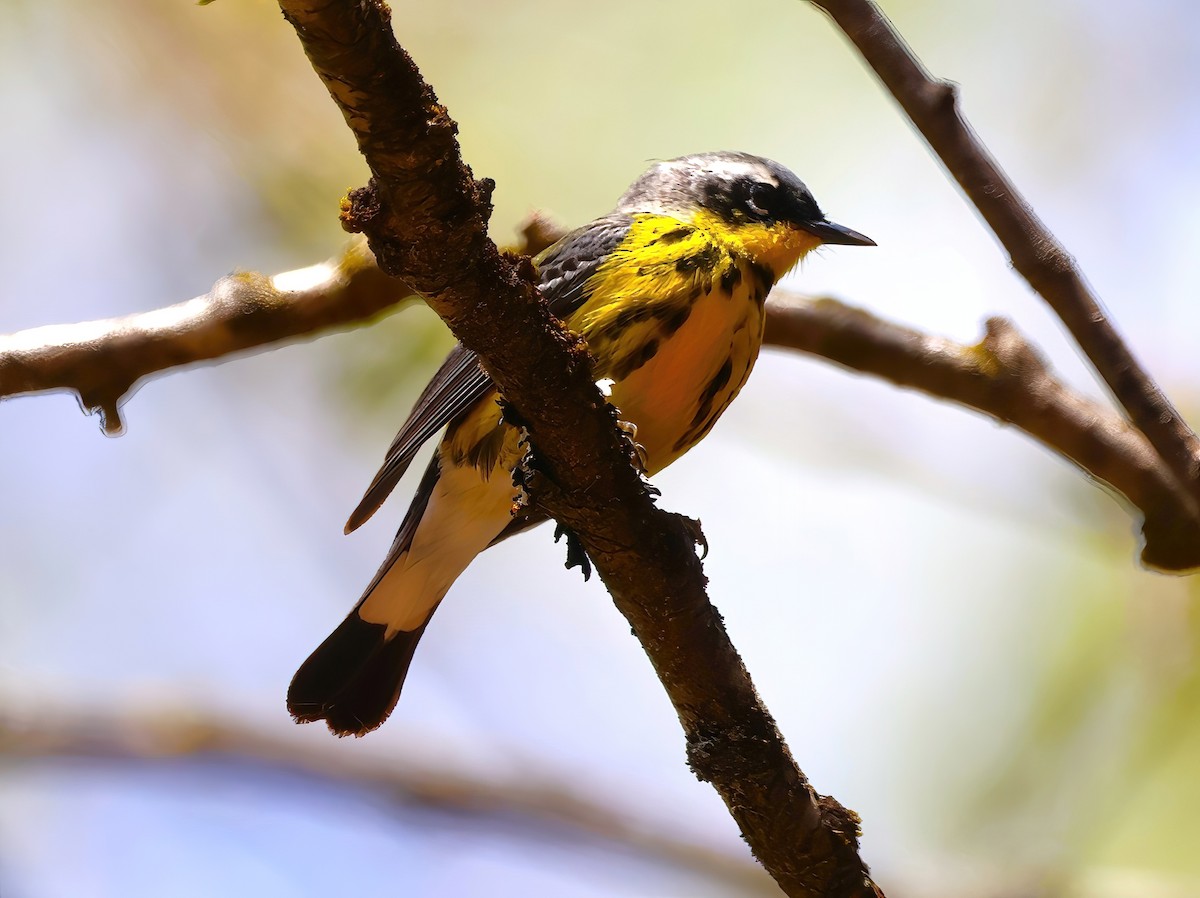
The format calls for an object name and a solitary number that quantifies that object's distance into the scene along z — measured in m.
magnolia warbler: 6.85
